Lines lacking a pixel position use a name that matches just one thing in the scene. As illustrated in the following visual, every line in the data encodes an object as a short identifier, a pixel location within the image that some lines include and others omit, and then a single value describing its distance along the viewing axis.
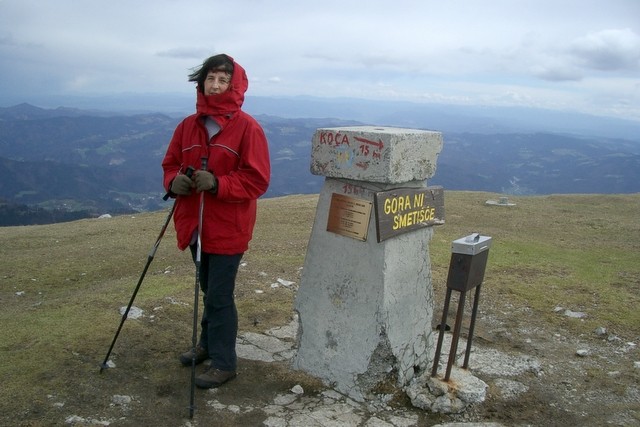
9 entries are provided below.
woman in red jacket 5.14
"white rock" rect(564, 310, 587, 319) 8.78
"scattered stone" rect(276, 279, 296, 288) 9.83
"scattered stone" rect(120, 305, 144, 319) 7.54
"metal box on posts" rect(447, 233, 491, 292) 5.45
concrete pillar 5.34
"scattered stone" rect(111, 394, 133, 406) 5.22
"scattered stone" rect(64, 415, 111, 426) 4.80
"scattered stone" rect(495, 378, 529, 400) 6.02
